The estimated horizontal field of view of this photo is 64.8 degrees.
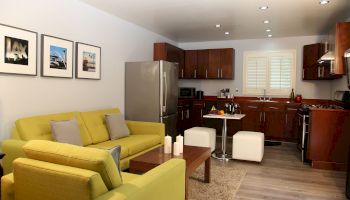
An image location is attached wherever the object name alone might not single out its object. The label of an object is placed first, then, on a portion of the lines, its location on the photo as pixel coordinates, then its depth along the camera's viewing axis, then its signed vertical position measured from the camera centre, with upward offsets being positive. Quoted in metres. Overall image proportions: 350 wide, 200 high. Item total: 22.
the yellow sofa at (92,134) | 2.80 -0.54
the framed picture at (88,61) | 4.04 +0.47
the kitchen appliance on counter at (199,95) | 7.30 -0.04
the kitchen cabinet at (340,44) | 4.00 +0.75
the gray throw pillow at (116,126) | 4.02 -0.51
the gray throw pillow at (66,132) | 3.08 -0.46
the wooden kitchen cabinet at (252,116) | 6.46 -0.52
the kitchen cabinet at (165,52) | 6.00 +0.92
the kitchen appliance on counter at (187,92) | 7.15 +0.03
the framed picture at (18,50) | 2.98 +0.47
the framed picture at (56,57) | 3.47 +0.47
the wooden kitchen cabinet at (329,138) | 4.15 -0.66
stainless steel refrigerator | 4.89 +0.02
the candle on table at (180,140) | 3.19 -0.55
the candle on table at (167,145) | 3.22 -0.61
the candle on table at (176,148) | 3.16 -0.63
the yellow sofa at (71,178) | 1.48 -0.50
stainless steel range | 4.74 -0.62
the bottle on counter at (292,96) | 6.54 -0.03
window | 6.65 +0.55
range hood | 4.26 +0.59
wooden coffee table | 2.82 -0.71
